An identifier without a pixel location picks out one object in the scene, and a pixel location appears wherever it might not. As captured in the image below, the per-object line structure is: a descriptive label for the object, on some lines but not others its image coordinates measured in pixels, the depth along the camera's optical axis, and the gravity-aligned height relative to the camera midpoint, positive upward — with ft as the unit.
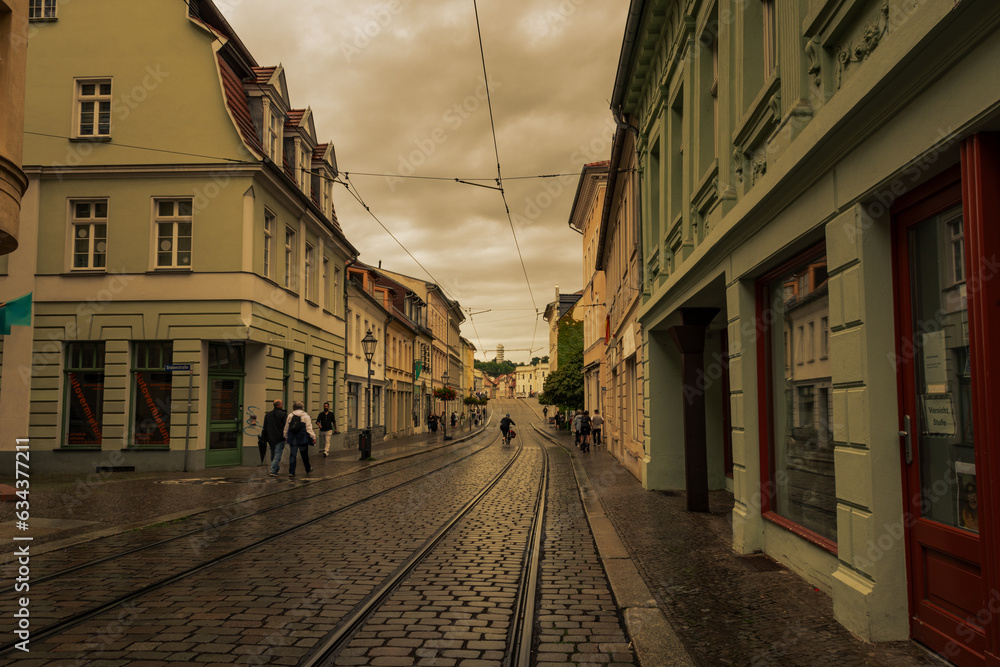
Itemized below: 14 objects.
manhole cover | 50.88 -6.01
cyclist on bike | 114.93 -5.35
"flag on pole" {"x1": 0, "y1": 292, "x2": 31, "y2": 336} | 48.93 +5.48
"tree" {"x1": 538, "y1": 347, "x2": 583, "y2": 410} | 154.30 +1.44
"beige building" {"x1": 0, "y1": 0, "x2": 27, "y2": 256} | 33.04 +13.00
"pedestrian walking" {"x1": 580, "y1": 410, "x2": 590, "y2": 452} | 92.76 -5.43
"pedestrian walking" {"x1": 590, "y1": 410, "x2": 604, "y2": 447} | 99.60 -4.42
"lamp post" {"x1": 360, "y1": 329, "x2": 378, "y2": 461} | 72.77 -4.99
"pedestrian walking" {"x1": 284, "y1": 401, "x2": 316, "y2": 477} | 54.39 -2.80
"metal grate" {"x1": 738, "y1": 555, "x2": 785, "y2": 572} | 22.09 -5.31
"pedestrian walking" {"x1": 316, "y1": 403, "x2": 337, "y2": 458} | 76.33 -3.01
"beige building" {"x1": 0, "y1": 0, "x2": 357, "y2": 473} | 61.62 +13.44
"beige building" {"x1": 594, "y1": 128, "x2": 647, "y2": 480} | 53.67 +6.89
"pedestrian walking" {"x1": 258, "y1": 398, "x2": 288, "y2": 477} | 53.83 -2.86
